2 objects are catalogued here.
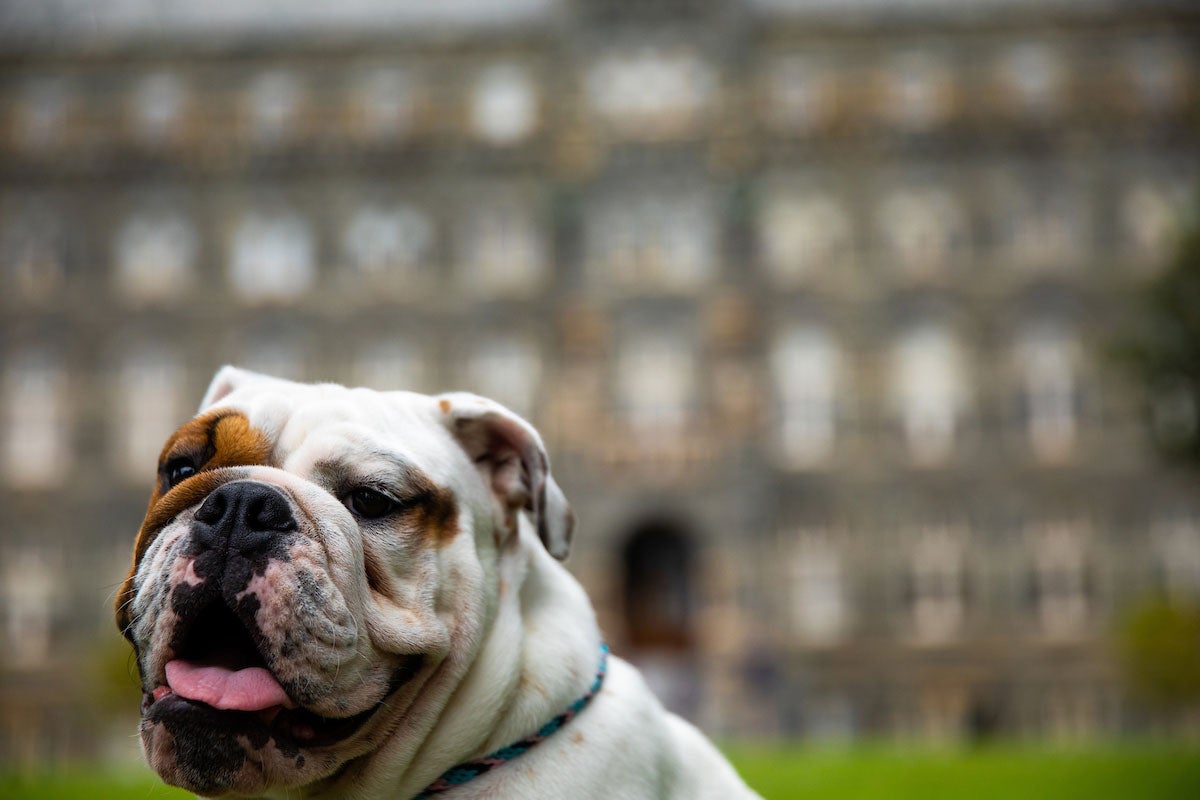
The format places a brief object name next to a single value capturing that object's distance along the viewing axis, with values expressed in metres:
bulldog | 2.08
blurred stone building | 22.67
